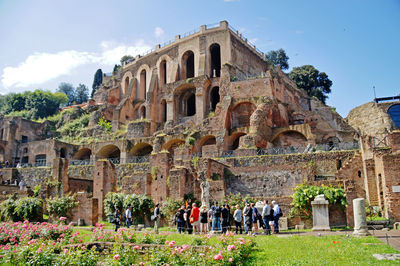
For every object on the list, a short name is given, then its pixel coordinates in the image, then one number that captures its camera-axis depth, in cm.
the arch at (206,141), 3544
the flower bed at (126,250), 982
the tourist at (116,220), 1847
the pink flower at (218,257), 929
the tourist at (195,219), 1652
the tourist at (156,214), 1761
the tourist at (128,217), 1930
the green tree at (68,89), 9315
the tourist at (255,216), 1577
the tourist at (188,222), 1687
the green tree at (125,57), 7851
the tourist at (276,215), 1537
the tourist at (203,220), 1605
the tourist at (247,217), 1524
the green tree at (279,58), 6612
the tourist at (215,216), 1600
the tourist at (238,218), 1586
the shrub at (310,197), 1722
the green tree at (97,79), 8058
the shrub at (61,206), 2272
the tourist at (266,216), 1508
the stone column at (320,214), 1522
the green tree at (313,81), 5859
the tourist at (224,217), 1567
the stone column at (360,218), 1272
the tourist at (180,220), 1659
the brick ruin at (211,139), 2278
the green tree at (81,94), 9001
